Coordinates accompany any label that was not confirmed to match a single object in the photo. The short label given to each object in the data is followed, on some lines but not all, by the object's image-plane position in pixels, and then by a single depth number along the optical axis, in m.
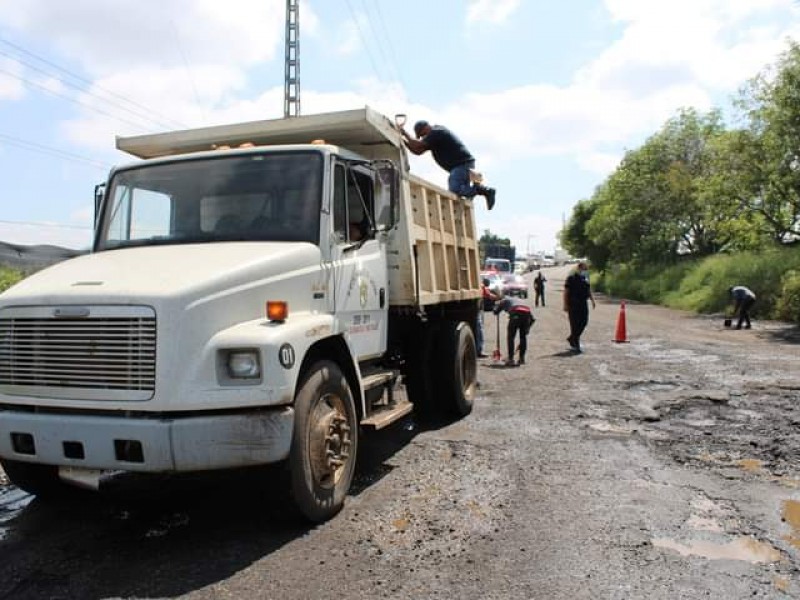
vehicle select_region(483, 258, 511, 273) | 38.47
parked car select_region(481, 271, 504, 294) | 27.89
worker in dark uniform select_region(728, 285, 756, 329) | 18.97
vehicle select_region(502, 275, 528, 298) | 31.64
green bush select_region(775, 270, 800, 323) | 20.52
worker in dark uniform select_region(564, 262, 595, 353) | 13.55
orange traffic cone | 15.58
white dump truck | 3.79
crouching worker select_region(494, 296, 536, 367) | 12.04
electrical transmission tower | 23.17
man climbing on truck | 7.93
